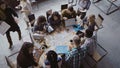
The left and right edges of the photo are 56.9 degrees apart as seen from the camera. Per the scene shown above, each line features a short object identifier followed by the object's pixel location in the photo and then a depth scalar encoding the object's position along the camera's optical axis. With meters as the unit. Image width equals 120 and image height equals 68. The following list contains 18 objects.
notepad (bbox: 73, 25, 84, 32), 2.63
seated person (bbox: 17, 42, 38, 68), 2.07
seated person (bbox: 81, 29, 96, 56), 2.37
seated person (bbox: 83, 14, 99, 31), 2.62
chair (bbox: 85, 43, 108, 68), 2.44
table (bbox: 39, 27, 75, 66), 2.47
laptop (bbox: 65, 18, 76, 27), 2.66
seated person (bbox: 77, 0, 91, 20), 3.14
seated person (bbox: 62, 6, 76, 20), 2.77
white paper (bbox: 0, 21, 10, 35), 2.75
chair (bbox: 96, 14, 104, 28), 2.80
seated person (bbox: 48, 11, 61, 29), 2.68
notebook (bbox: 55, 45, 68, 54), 2.36
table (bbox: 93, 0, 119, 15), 3.60
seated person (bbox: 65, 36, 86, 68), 2.30
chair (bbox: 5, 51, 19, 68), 2.24
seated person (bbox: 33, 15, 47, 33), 2.60
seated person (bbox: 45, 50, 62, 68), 2.07
